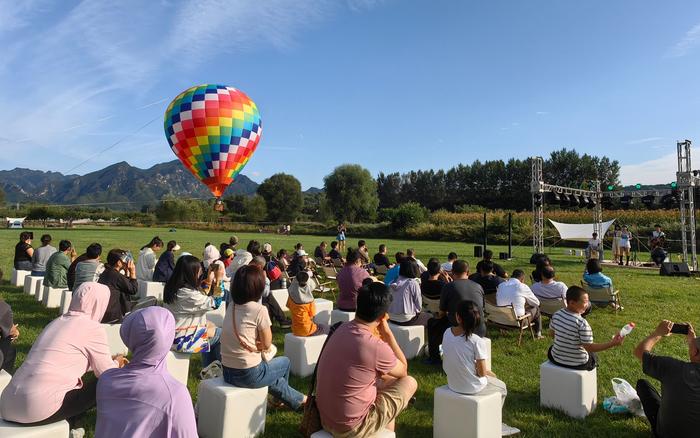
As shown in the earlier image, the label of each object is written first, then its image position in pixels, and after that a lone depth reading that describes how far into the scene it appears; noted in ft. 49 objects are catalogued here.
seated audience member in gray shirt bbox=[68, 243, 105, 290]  22.86
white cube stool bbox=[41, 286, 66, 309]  27.84
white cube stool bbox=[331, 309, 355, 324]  22.62
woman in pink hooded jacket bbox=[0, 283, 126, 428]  9.56
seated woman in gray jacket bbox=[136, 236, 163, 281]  31.78
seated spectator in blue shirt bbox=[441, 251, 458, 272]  34.41
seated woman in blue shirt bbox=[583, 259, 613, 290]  27.63
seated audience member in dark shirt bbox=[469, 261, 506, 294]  24.61
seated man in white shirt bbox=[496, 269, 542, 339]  21.70
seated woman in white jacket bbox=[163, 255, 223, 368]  15.71
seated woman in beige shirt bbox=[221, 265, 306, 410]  12.37
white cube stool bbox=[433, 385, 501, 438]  11.81
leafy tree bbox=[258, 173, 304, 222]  289.53
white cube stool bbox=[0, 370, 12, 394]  12.82
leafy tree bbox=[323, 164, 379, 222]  236.02
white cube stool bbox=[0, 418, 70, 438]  9.36
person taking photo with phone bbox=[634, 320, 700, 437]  10.30
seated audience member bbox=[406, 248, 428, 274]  31.31
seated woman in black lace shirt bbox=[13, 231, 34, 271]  36.91
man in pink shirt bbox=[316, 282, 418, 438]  9.82
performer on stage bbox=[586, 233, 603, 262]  60.90
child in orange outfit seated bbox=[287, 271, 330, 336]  18.80
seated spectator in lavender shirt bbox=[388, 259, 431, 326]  20.79
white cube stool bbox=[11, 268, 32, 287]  35.94
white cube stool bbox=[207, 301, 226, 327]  23.54
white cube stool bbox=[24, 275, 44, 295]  31.71
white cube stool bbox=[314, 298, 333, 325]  25.17
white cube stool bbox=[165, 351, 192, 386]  15.06
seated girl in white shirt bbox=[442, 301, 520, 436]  12.04
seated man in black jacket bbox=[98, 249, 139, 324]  19.84
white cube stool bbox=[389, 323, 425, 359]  20.30
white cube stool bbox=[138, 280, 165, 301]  29.50
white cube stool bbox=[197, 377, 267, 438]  11.99
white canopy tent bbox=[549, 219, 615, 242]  77.15
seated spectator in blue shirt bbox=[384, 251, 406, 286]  26.99
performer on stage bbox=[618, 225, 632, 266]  59.16
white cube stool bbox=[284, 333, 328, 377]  17.97
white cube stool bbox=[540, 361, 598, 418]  14.21
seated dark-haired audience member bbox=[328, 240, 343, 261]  42.24
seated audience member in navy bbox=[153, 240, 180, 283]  29.58
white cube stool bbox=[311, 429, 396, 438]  10.22
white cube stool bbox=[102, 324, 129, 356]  18.90
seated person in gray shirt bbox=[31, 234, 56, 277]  33.60
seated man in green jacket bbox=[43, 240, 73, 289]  28.02
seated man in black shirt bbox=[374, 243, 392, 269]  38.58
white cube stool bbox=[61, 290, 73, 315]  24.67
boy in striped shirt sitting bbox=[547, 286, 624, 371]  14.26
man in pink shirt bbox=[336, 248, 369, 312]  22.76
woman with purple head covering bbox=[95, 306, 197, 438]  7.51
